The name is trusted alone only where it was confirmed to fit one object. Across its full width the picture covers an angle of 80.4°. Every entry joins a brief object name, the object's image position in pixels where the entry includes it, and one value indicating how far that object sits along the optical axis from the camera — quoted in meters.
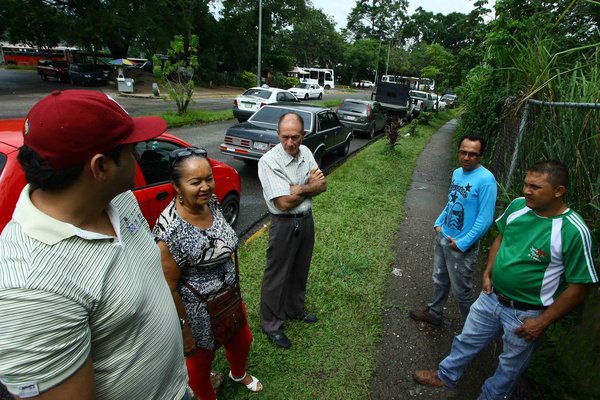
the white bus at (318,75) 46.06
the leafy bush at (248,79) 34.69
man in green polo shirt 2.00
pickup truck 18.72
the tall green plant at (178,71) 13.37
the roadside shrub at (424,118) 19.39
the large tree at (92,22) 24.94
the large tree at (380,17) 77.44
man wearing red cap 0.89
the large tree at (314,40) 51.62
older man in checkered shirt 2.83
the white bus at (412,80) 36.04
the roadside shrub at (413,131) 15.40
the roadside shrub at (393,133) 10.64
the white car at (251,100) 15.74
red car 2.54
